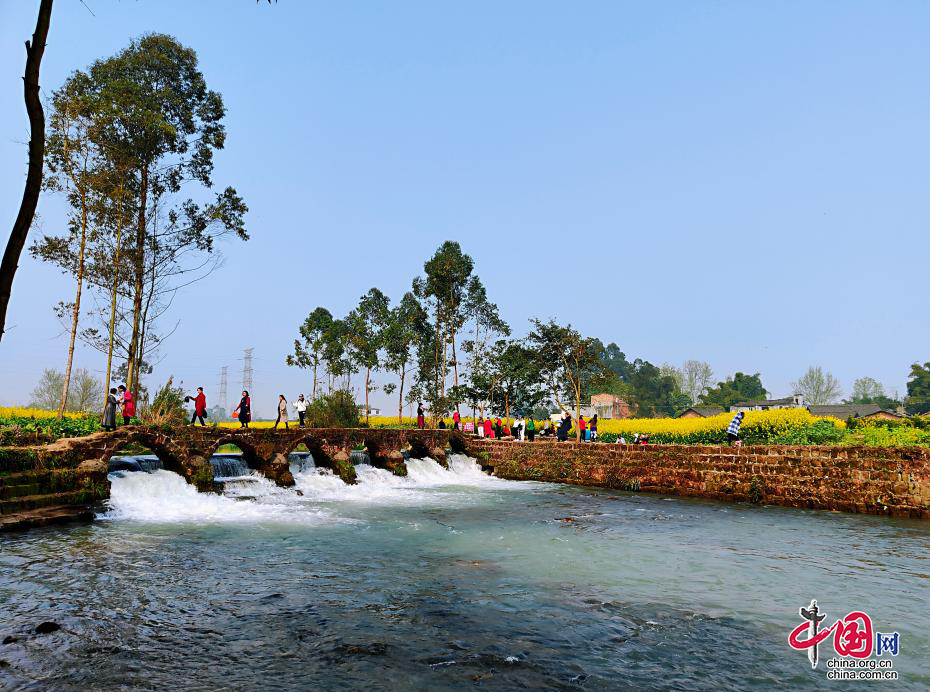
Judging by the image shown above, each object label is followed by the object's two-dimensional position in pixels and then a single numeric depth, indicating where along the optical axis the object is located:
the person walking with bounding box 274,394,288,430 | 23.67
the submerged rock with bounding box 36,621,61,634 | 5.98
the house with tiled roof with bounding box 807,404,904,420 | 54.27
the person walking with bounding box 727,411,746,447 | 19.69
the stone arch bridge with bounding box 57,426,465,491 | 13.51
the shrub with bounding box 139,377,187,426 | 17.84
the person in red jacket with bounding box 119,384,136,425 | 17.02
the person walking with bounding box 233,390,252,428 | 20.19
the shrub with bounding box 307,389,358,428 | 30.55
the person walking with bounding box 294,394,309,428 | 23.57
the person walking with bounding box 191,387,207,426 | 19.09
